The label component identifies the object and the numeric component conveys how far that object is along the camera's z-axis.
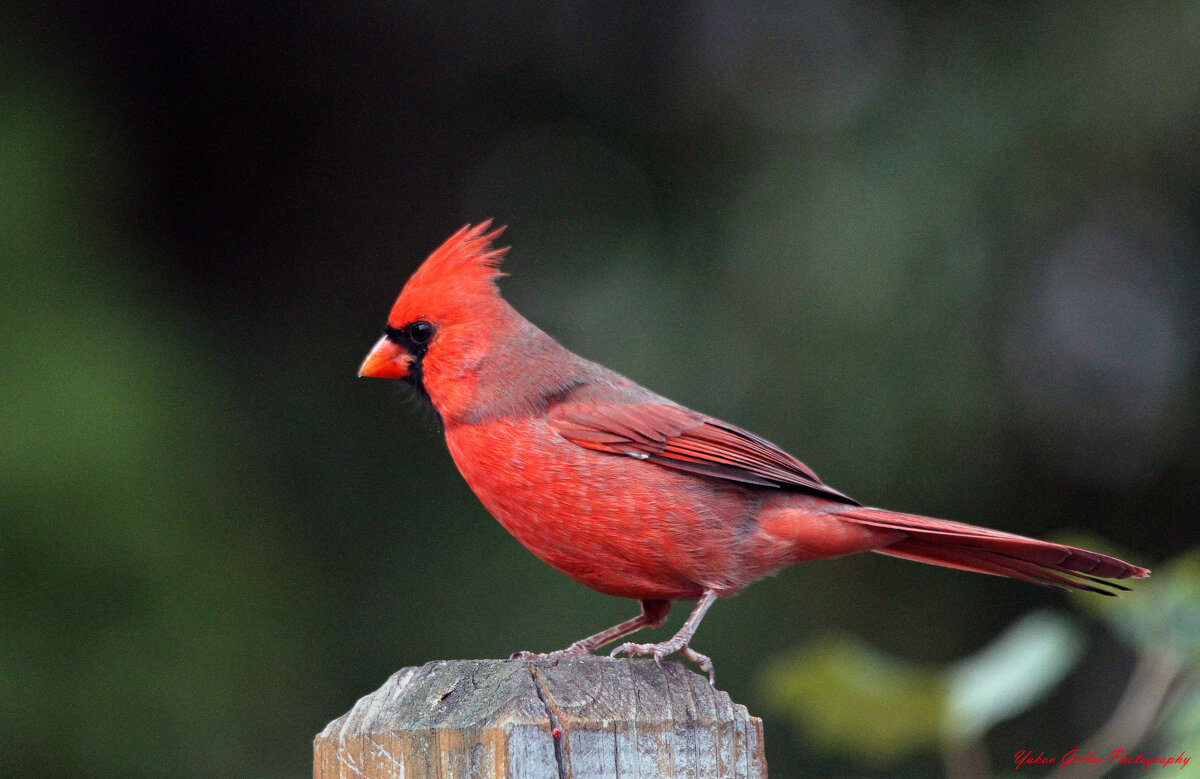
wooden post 3.09
